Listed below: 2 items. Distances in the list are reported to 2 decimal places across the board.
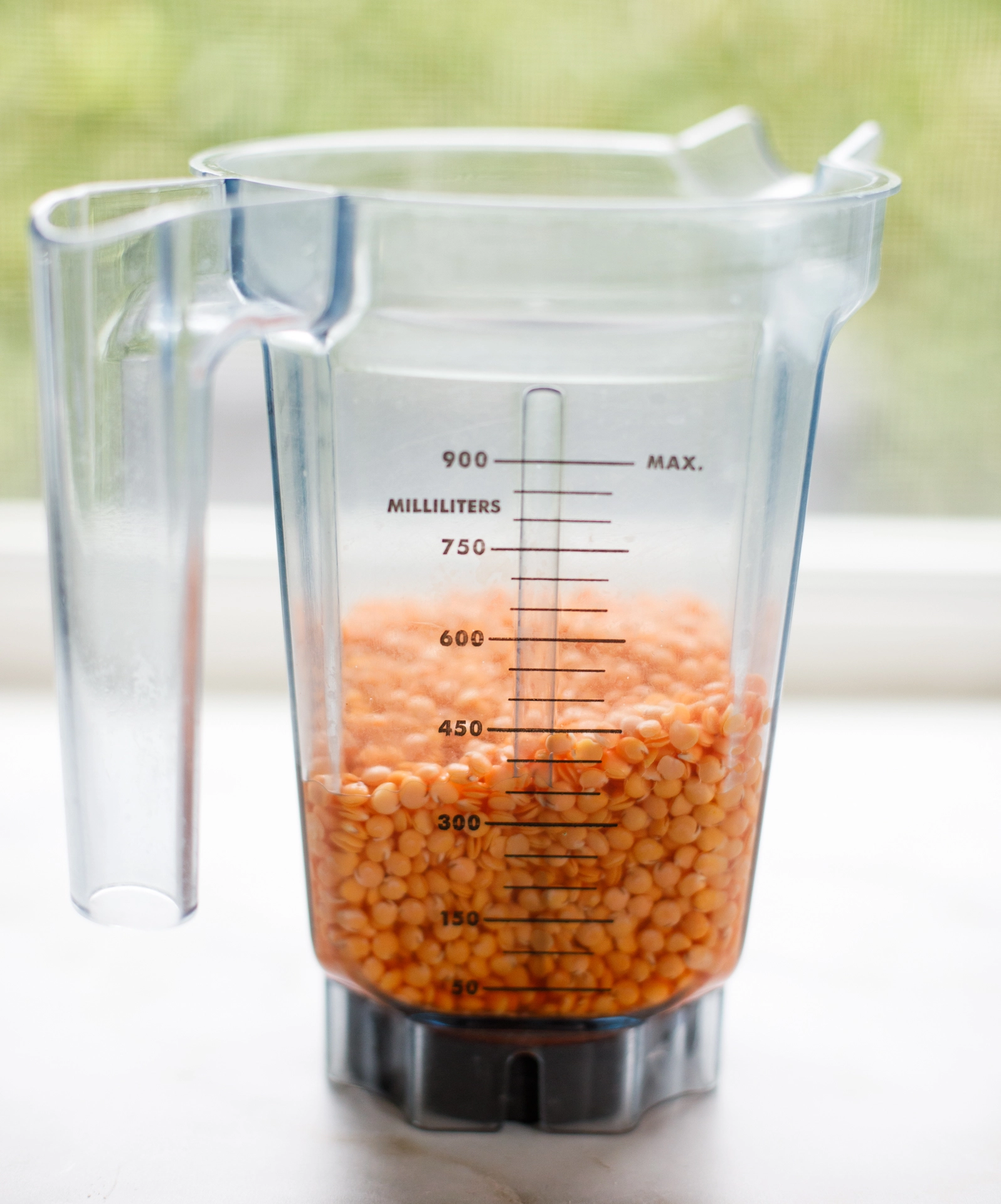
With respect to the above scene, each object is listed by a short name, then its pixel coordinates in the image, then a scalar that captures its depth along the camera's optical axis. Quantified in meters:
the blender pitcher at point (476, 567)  0.44
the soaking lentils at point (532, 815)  0.50
